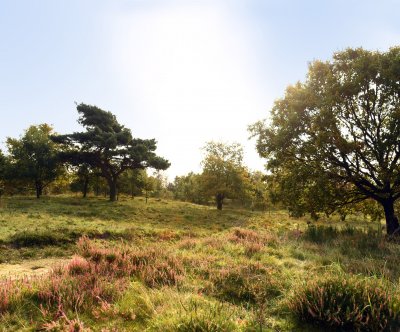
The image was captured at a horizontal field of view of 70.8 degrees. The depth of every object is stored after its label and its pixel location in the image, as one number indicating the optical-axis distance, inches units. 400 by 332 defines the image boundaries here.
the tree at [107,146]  1483.8
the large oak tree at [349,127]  617.6
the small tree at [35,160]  1617.9
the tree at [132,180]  1991.9
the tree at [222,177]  1732.3
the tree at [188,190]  1817.2
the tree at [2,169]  1675.7
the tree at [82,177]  1669.3
